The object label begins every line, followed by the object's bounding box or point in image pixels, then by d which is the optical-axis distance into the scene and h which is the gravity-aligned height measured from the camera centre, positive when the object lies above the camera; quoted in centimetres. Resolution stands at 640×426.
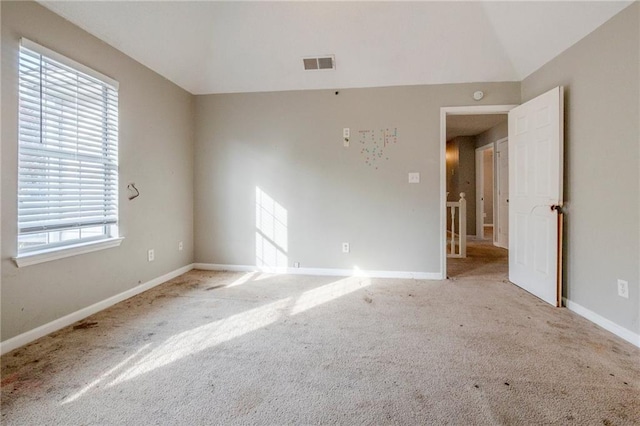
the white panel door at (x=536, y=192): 251 +22
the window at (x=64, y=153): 189 +47
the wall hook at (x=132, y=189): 272 +25
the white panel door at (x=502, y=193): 544 +42
